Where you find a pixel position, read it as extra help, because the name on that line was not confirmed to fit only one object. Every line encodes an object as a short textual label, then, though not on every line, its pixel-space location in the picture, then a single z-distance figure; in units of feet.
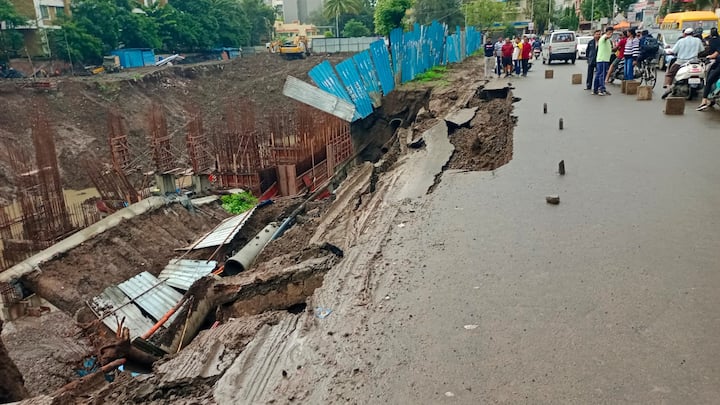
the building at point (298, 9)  306.14
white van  81.66
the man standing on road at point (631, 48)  45.50
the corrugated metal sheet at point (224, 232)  40.73
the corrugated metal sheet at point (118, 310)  31.28
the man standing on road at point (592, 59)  46.75
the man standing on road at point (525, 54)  61.62
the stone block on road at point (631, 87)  44.25
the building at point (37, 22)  110.73
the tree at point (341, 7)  224.53
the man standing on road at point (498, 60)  62.91
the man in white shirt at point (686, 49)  40.70
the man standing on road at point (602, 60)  42.34
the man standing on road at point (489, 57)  65.21
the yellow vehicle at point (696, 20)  88.79
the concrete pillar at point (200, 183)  53.06
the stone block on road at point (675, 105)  34.58
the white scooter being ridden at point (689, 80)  38.93
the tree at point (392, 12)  100.89
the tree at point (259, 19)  207.92
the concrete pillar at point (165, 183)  48.49
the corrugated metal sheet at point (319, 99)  51.39
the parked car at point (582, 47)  92.81
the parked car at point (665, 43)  62.27
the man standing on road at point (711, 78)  35.29
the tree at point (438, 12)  176.86
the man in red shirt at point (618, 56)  47.60
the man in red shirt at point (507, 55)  59.62
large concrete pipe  32.48
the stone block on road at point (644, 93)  41.16
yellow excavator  163.73
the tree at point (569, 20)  196.03
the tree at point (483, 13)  148.66
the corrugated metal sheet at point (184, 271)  36.24
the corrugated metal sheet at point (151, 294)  33.63
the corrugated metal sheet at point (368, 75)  61.31
